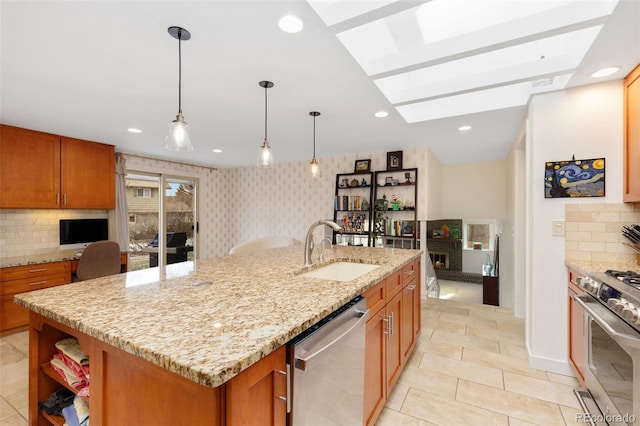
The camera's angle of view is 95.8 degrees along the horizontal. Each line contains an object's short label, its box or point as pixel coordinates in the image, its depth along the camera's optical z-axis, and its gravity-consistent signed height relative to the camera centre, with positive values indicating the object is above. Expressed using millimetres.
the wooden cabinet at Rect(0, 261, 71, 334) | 3160 -824
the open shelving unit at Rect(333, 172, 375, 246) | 4750 +81
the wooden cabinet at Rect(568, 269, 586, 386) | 1960 -858
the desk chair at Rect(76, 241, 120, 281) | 3436 -601
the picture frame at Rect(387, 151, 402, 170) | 4547 +824
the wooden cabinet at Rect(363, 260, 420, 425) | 1572 -805
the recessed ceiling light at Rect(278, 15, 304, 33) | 1540 +1031
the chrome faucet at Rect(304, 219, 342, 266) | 2047 -238
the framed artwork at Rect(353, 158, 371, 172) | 4797 +780
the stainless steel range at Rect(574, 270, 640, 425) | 1279 -684
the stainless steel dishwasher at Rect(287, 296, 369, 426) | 957 -608
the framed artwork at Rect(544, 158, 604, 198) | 2209 +270
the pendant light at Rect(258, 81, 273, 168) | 2402 +467
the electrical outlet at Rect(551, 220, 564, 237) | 2342 -127
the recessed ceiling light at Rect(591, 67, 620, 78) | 1993 +990
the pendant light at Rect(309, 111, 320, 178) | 3123 +485
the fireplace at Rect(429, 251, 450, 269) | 6406 -1058
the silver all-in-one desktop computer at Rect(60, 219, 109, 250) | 3949 -293
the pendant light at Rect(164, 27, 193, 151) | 1671 +471
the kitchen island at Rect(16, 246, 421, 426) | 739 -368
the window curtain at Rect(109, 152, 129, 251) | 4387 -25
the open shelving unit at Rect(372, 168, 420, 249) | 4438 +32
